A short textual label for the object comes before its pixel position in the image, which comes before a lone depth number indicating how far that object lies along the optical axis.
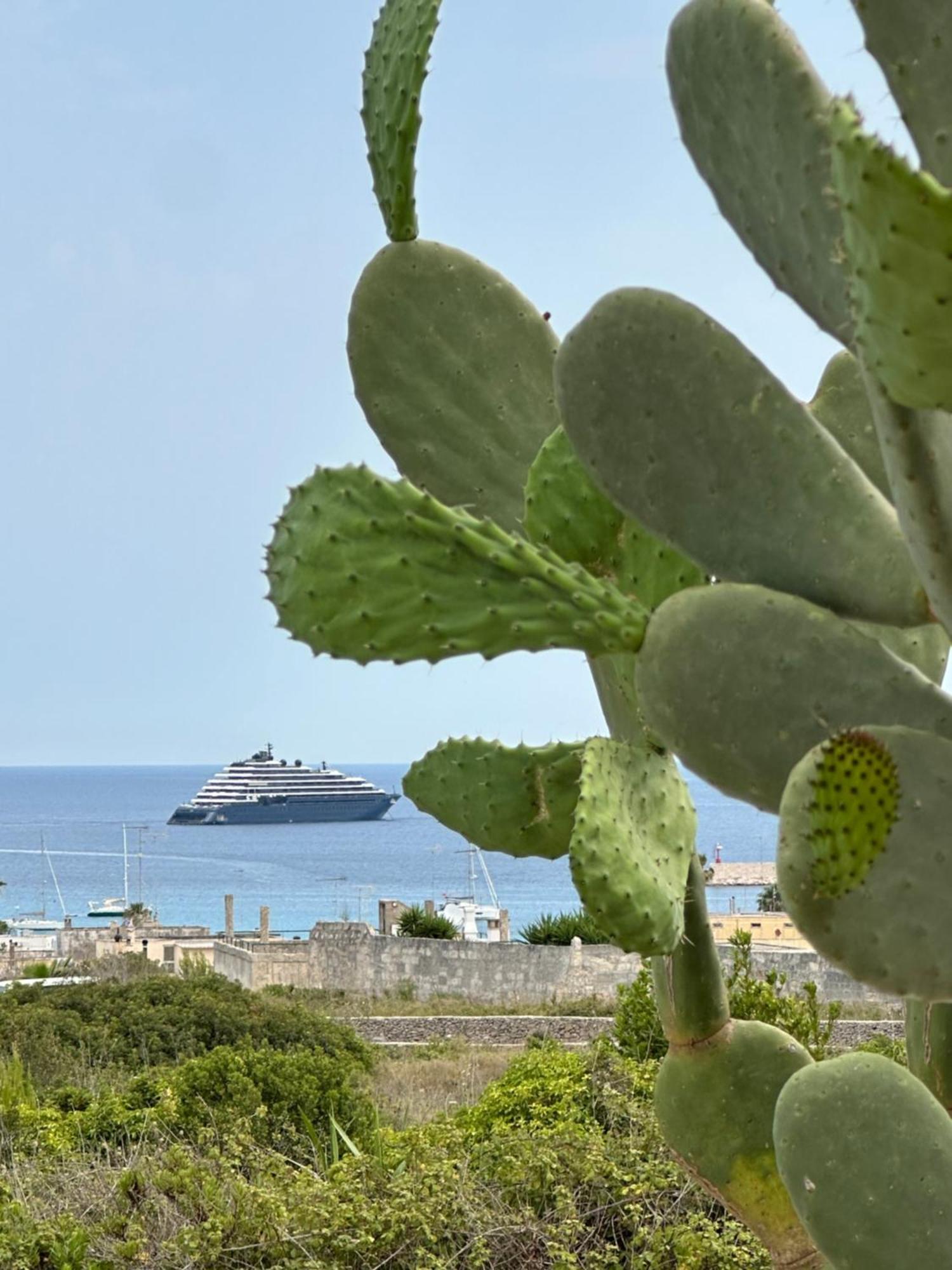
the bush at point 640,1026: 9.09
